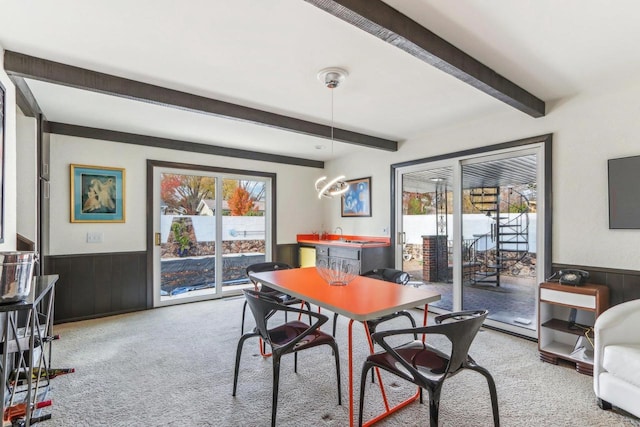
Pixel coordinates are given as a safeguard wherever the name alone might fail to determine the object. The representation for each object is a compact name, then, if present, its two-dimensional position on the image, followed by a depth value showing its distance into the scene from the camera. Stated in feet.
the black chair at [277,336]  6.27
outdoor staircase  13.93
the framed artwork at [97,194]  13.14
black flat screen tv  8.79
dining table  6.04
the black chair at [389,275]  9.87
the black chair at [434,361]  5.05
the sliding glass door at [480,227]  11.46
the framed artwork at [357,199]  17.40
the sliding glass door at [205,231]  15.47
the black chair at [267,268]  11.44
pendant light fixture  8.14
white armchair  6.37
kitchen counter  15.55
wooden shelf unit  8.64
